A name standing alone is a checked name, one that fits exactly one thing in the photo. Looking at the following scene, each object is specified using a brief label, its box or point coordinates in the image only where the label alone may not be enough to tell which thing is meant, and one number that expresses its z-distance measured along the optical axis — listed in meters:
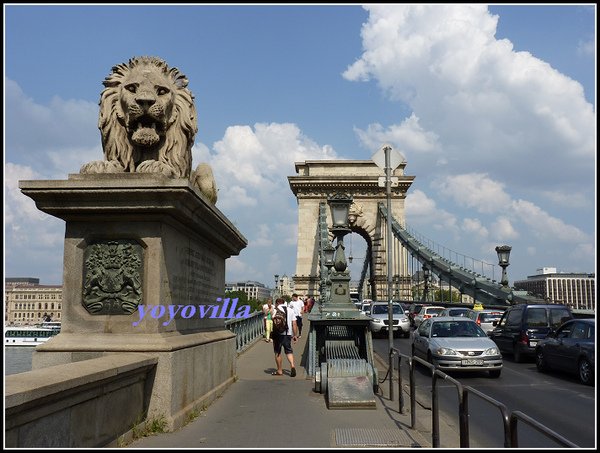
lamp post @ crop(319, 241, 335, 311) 22.51
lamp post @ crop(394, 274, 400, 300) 56.72
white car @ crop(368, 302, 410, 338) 24.58
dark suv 16.44
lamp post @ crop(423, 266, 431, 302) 49.79
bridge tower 56.91
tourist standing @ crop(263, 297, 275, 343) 22.51
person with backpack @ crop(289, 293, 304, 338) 21.72
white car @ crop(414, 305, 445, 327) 28.14
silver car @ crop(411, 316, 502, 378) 13.16
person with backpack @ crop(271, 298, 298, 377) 12.12
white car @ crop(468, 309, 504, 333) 22.77
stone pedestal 5.56
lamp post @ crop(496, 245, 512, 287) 27.25
